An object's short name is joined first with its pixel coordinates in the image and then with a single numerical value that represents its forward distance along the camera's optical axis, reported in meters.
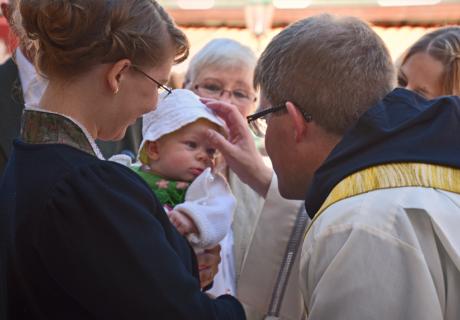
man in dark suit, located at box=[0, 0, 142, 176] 2.54
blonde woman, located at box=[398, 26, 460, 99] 2.74
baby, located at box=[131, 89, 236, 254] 2.41
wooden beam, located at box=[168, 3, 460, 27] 9.84
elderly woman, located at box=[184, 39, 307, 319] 2.39
